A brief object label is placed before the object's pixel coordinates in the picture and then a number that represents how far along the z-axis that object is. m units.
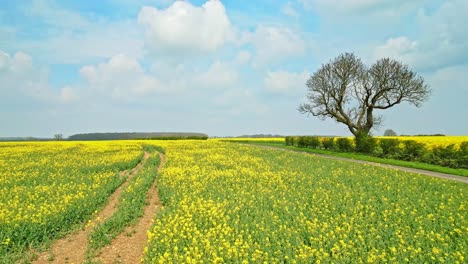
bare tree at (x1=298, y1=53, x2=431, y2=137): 46.16
